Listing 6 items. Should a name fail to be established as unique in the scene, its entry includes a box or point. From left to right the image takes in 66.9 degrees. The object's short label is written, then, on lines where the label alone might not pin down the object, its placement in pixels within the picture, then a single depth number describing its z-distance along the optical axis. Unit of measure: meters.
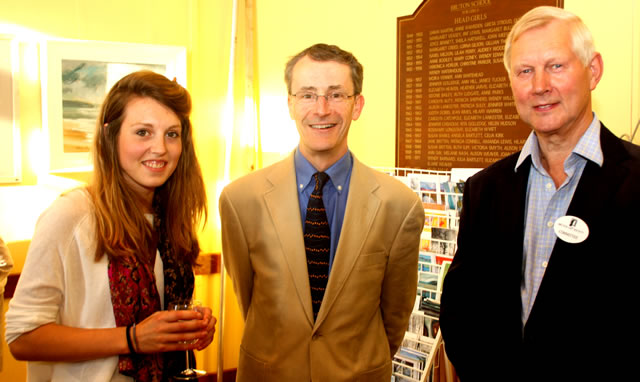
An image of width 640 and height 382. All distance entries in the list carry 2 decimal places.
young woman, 1.38
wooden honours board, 2.55
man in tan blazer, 1.70
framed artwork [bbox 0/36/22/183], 3.15
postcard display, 2.49
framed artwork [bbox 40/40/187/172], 3.32
